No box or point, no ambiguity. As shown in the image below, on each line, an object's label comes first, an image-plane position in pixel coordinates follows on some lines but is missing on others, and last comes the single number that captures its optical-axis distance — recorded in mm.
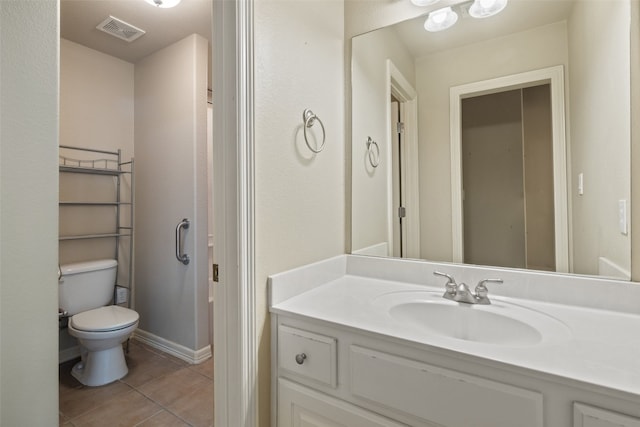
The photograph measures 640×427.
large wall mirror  1028
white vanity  645
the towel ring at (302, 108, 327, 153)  1227
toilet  1910
